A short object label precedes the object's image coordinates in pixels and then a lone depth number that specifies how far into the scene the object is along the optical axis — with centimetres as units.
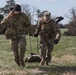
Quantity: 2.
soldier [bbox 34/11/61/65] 1145
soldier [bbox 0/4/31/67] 1106
